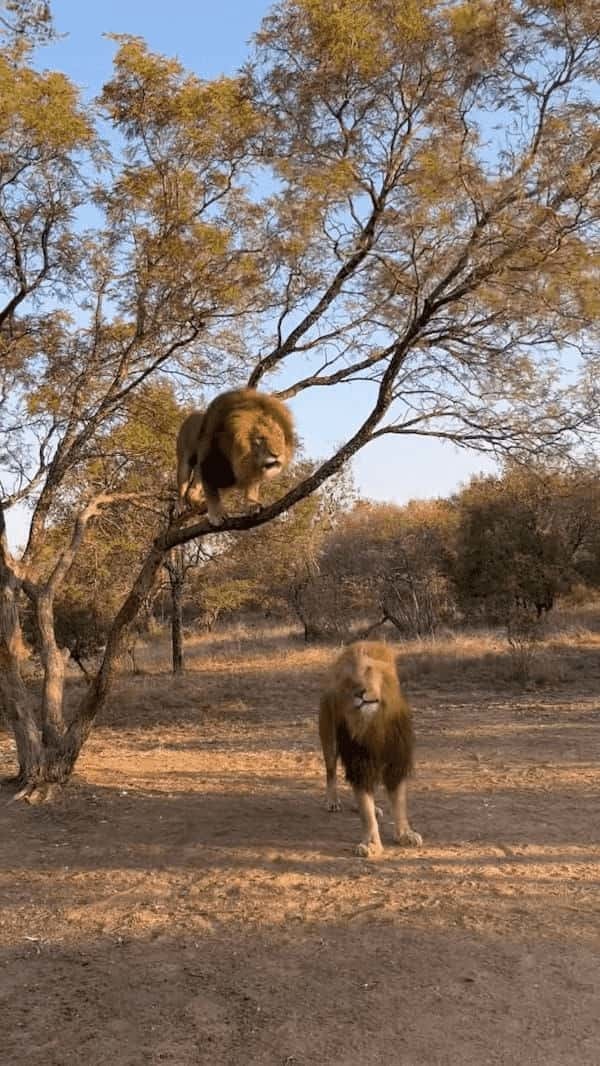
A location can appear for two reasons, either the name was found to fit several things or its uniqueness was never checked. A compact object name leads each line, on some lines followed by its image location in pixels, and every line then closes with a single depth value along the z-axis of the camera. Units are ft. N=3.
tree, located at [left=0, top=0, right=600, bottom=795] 22.56
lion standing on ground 21.71
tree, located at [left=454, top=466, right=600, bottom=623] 86.74
